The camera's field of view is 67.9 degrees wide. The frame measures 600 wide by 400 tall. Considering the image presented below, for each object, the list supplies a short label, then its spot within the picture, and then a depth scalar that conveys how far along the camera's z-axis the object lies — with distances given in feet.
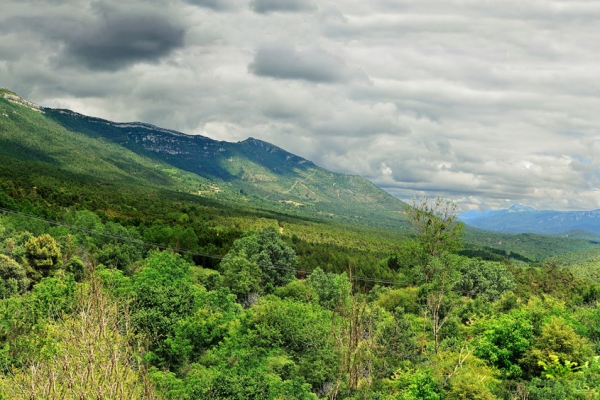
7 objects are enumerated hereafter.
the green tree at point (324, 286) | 214.69
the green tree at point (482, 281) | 283.38
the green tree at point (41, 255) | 197.67
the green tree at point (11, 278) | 168.14
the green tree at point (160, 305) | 140.97
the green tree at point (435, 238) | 125.70
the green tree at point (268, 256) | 230.68
